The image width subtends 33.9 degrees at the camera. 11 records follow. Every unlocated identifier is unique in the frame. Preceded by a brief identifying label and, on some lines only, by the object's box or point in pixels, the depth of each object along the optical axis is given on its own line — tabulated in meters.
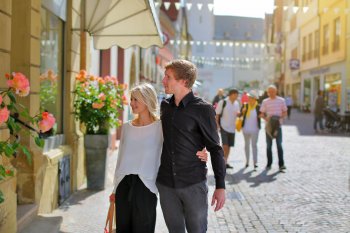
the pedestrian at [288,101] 35.59
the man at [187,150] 3.69
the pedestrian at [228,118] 11.70
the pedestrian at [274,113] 11.45
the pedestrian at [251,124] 11.86
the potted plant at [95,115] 8.71
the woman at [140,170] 3.91
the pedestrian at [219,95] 22.20
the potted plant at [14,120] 3.45
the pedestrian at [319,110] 22.14
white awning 8.48
